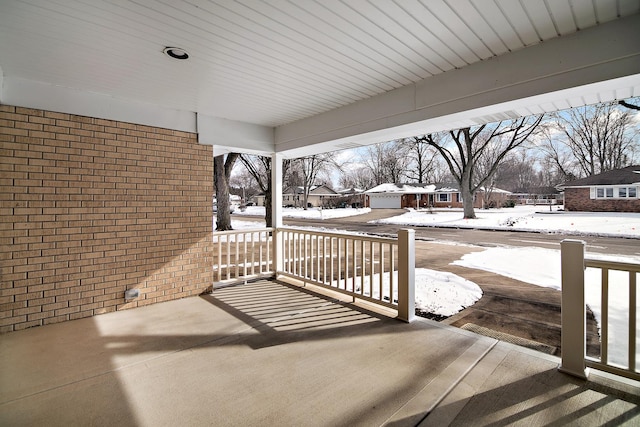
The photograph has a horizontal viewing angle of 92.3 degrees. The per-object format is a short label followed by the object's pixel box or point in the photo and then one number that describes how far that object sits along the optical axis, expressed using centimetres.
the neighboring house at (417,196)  3222
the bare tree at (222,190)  1184
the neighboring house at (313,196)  4384
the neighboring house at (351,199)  3856
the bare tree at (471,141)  1827
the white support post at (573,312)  232
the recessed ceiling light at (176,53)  259
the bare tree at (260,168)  1219
